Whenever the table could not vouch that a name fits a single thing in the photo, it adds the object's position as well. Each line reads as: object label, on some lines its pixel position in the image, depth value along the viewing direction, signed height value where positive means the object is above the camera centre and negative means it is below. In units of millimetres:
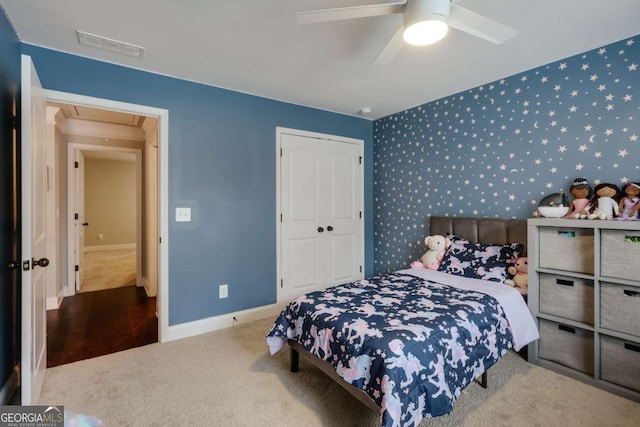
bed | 1422 -685
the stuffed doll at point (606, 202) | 2093 +74
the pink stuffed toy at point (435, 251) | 2986 -391
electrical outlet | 3039 -802
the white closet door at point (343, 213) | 3809 -14
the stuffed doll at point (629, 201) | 2041 +80
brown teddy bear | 2420 -520
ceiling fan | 1396 +937
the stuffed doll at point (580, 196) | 2254 +124
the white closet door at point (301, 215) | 3451 -43
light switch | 2807 -27
